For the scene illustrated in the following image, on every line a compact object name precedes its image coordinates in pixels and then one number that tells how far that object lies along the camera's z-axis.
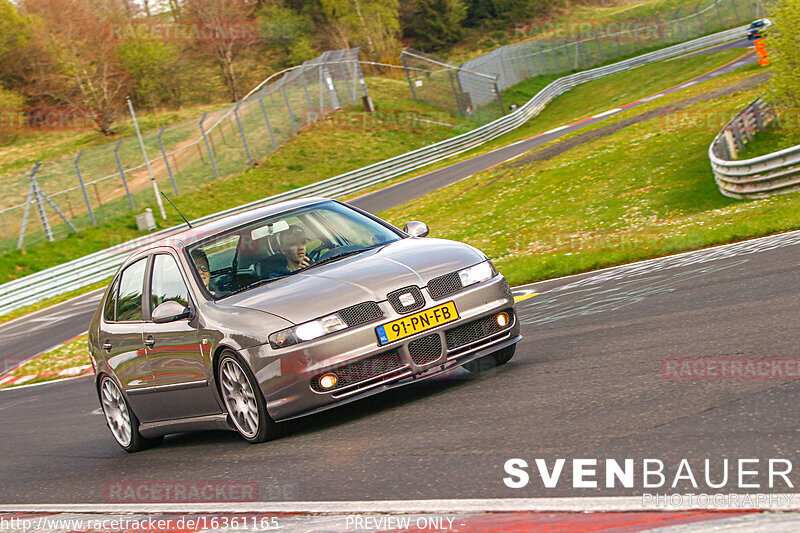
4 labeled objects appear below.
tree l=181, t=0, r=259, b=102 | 76.62
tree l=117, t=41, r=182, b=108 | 71.19
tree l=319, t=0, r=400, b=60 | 81.25
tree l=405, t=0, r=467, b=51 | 89.06
